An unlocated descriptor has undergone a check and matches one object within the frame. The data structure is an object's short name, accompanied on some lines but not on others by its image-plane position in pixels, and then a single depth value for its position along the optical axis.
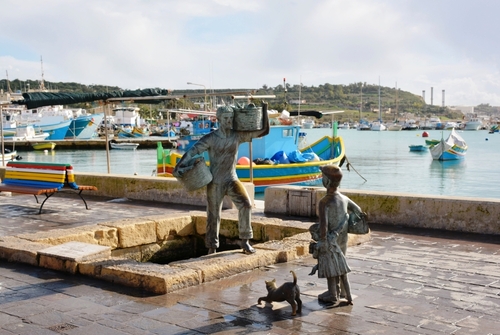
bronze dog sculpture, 4.96
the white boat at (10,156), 37.96
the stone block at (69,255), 6.48
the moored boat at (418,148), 68.38
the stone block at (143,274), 5.70
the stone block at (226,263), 6.14
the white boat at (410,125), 156.25
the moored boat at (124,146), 66.56
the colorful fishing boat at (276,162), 25.48
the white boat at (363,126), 155.75
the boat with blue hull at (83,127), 75.12
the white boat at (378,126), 151.50
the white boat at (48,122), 75.00
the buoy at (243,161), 24.63
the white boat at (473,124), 158.12
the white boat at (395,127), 153.88
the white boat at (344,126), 168.90
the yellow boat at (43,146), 64.81
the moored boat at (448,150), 52.56
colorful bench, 10.79
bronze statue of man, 6.68
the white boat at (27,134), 69.86
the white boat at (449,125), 156.46
